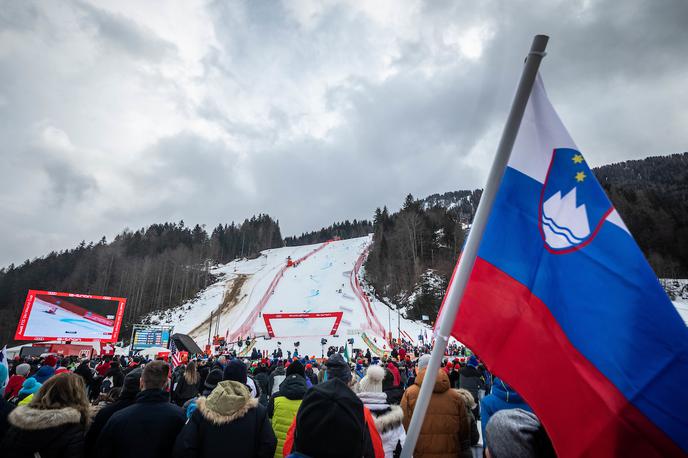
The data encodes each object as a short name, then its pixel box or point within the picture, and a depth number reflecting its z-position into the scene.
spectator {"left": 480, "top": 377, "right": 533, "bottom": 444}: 2.98
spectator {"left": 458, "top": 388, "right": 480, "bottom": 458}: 3.34
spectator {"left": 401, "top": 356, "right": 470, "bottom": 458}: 3.26
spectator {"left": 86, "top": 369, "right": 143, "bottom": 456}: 2.95
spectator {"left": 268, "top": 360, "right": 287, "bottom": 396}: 7.23
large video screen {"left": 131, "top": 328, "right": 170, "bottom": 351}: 21.59
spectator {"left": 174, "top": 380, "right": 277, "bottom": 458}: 2.62
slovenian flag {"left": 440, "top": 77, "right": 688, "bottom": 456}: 1.65
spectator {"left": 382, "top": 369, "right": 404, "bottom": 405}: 5.34
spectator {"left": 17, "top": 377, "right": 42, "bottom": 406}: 4.54
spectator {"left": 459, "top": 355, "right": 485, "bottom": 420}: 7.90
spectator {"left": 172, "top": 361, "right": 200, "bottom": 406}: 6.23
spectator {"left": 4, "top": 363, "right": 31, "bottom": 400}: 5.97
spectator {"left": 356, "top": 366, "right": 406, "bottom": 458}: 3.03
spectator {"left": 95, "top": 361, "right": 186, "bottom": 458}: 2.68
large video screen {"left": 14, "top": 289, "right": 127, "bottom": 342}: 25.44
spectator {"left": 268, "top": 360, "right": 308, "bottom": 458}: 3.56
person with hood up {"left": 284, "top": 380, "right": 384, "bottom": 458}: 1.71
